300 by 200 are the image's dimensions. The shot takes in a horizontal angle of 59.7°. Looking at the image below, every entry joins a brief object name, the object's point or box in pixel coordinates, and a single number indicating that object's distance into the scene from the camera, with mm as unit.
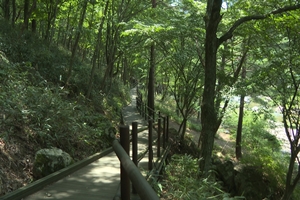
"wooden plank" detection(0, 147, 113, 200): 3798
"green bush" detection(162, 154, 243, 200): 4930
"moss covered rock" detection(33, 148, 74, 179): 4809
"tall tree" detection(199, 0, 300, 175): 6805
